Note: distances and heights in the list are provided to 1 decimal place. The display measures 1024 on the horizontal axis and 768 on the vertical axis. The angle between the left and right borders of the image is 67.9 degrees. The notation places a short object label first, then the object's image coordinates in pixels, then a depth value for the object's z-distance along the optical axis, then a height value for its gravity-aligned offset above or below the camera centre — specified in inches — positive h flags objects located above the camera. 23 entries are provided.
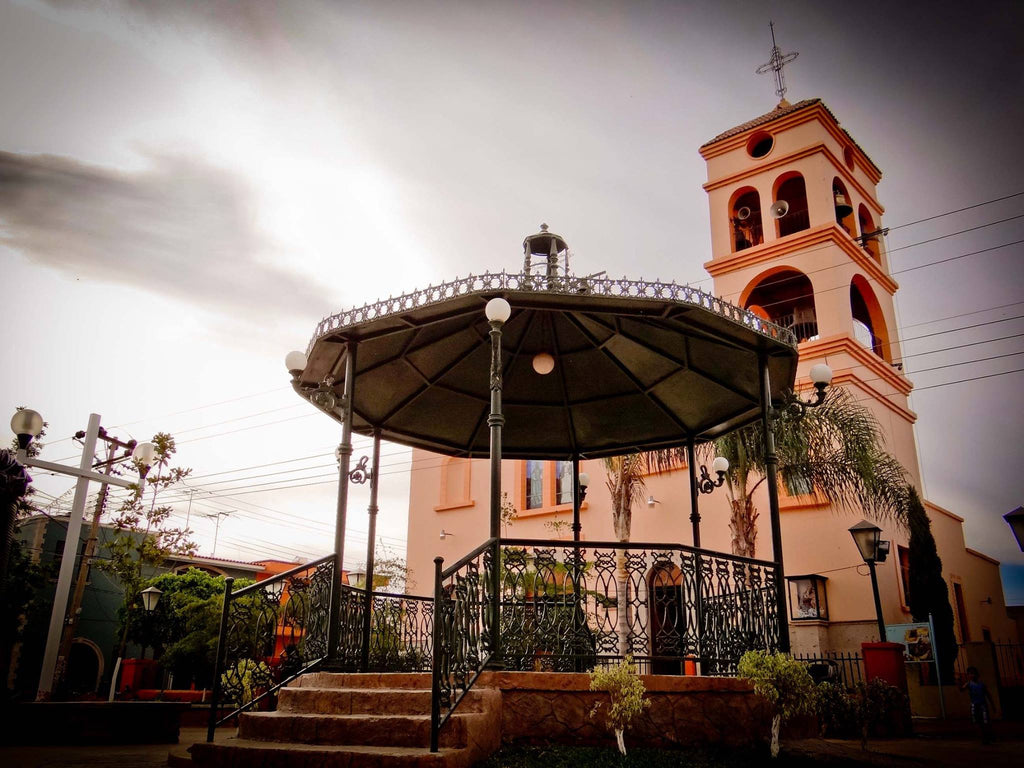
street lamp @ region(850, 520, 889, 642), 535.5 +65.0
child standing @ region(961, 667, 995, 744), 403.5 -34.5
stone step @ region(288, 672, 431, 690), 260.4 -15.3
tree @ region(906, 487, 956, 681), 766.5 +55.9
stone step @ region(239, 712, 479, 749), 219.5 -27.3
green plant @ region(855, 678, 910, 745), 457.4 -40.7
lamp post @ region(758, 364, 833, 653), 313.9 +88.1
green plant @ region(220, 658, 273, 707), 295.3 -18.5
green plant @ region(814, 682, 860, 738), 456.1 -44.6
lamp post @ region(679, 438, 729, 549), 392.2 +80.5
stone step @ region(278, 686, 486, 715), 239.7 -20.7
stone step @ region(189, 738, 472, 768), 202.5 -32.5
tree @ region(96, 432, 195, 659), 818.2 +105.5
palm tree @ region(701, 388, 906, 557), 677.9 +154.5
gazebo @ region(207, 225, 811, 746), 271.0 +114.3
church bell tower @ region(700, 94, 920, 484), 922.7 +484.7
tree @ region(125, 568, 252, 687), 903.7 +12.2
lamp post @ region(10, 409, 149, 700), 448.1 +44.4
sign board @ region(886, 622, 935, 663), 649.0 -3.4
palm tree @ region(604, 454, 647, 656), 803.4 +152.1
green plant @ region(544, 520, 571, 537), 994.5 +136.4
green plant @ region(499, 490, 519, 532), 1007.6 +156.5
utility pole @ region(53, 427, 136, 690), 767.7 +62.8
